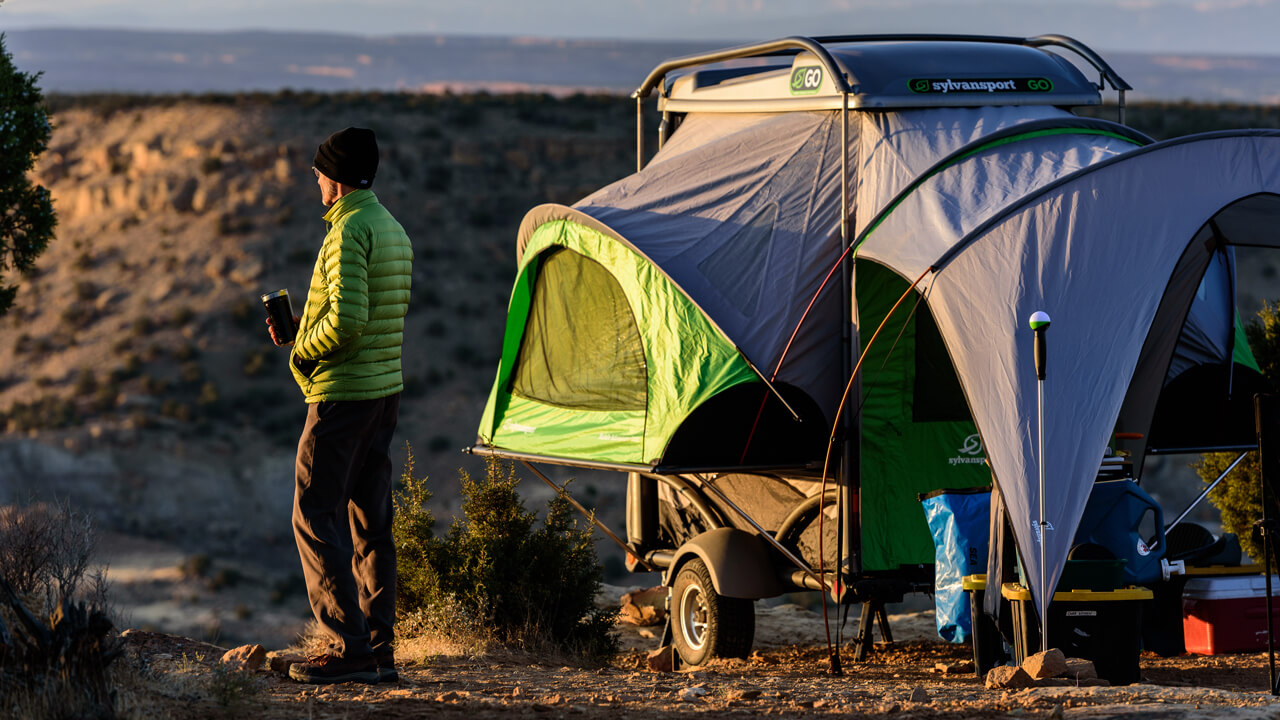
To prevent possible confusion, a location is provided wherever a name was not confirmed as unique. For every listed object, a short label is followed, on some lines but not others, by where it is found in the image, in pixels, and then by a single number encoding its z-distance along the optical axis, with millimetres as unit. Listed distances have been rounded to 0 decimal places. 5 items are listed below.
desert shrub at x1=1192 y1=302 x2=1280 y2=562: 21297
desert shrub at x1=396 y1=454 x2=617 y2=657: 18156
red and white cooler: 17266
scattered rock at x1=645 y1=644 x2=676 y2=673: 18375
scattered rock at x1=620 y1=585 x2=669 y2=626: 23812
